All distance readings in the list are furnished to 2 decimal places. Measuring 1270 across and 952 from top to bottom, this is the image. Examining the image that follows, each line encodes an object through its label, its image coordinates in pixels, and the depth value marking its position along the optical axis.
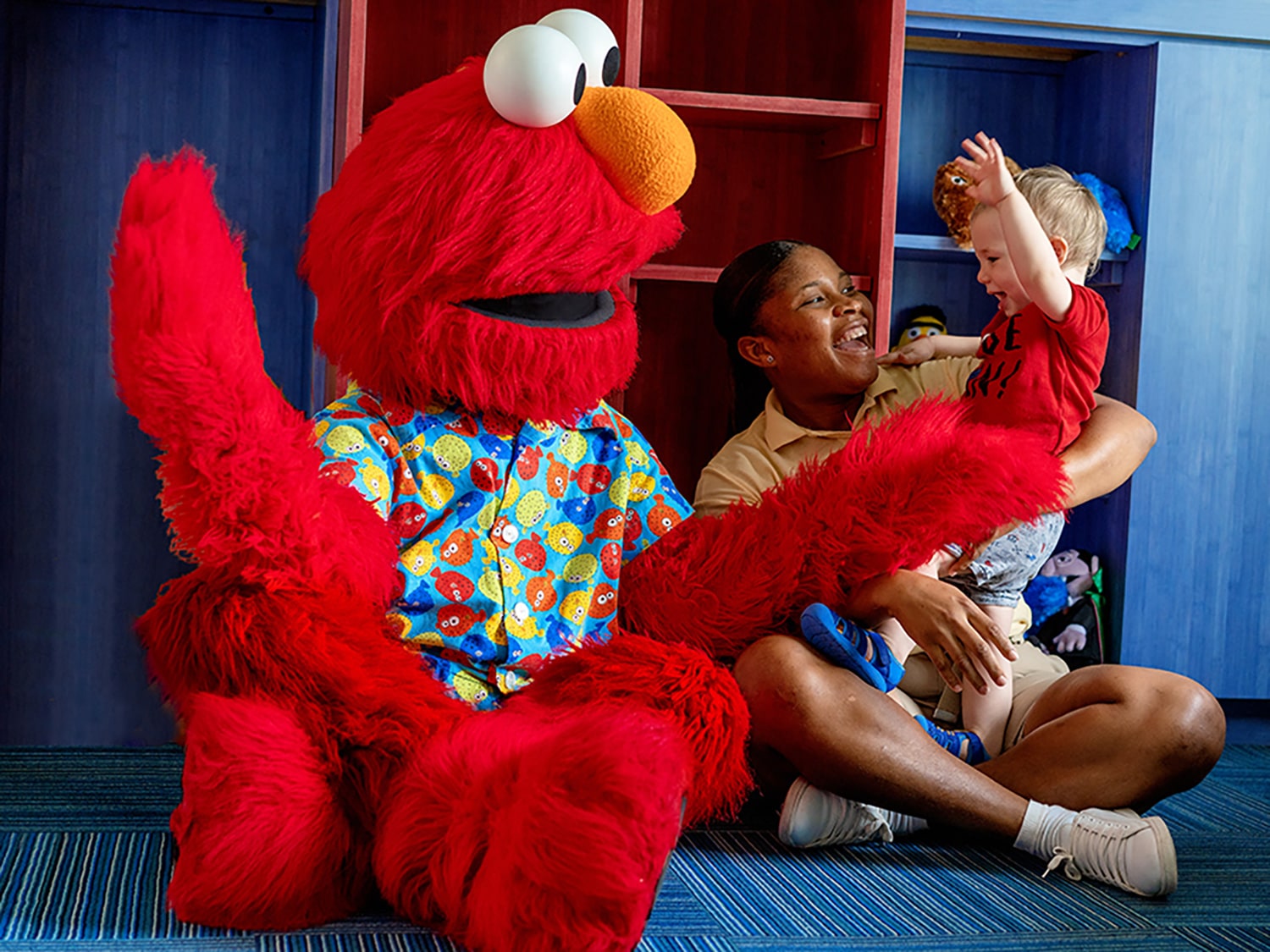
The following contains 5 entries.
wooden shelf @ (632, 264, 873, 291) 1.95
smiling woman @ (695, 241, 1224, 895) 1.41
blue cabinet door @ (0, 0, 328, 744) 2.21
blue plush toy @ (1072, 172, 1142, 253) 2.21
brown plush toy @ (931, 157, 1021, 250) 2.27
